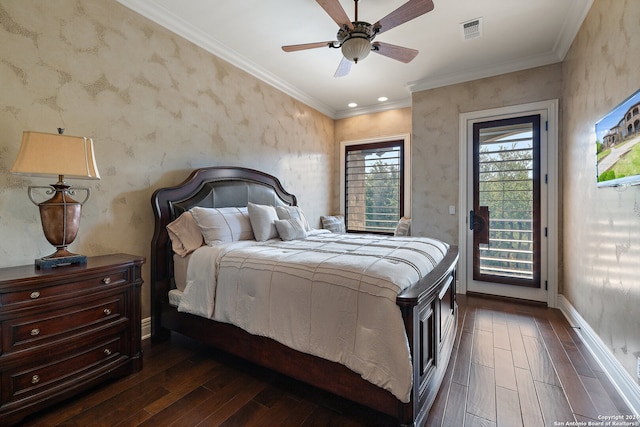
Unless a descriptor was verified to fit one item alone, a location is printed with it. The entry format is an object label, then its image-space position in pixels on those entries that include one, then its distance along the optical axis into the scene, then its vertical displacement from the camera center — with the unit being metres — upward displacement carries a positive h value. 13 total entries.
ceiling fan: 1.96 +1.39
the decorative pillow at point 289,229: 2.86 -0.19
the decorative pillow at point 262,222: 2.78 -0.11
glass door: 3.47 +0.00
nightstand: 1.47 -0.70
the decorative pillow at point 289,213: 3.13 -0.03
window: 4.84 +0.47
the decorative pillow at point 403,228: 4.36 -0.28
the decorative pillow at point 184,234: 2.42 -0.20
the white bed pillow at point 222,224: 2.46 -0.12
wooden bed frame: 1.43 -0.84
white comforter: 1.41 -0.51
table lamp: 1.61 +0.24
